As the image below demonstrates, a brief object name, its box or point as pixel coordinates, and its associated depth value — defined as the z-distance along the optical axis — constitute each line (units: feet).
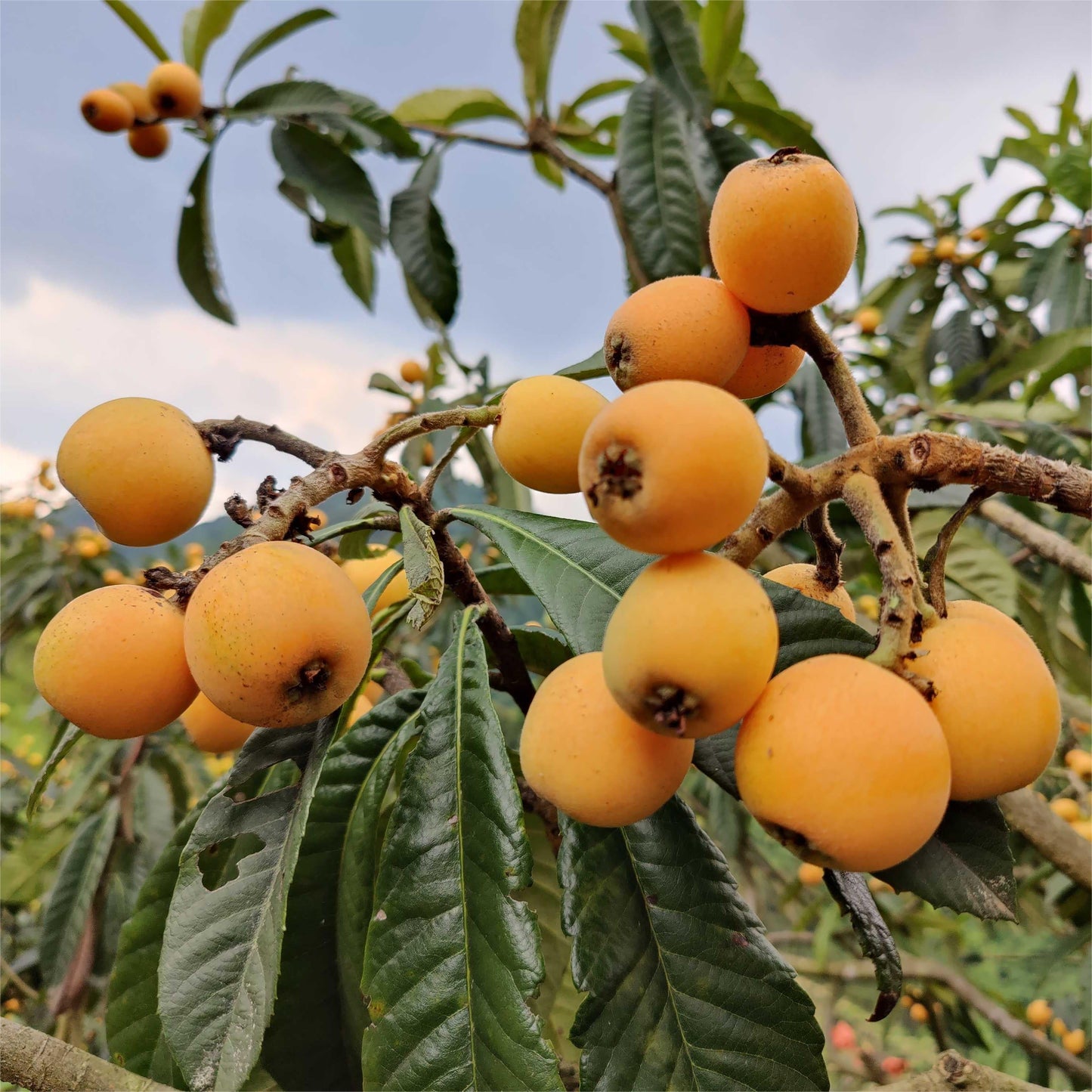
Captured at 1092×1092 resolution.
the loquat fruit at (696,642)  0.53
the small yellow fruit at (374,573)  1.22
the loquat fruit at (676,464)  0.54
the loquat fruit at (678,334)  0.66
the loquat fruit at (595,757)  0.59
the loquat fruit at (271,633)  0.65
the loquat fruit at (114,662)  0.69
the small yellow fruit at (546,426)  0.73
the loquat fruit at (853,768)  0.53
